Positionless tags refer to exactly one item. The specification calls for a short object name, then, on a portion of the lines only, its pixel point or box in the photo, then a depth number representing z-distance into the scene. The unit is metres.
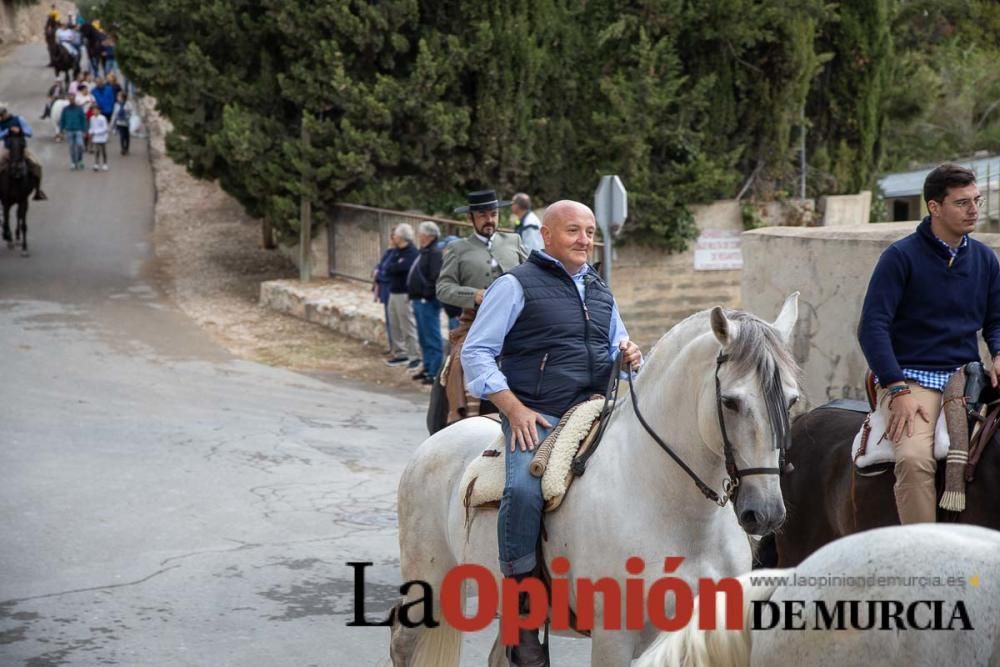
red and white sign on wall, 23.41
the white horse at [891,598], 3.02
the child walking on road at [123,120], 36.94
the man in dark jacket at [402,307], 17.11
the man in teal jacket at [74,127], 33.44
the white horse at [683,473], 4.70
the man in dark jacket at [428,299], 15.76
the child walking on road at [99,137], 34.16
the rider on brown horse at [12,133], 24.88
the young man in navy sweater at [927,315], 5.79
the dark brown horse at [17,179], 24.88
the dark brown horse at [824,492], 6.14
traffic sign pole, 14.30
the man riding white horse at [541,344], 5.46
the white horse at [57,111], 38.75
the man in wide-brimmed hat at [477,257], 10.84
